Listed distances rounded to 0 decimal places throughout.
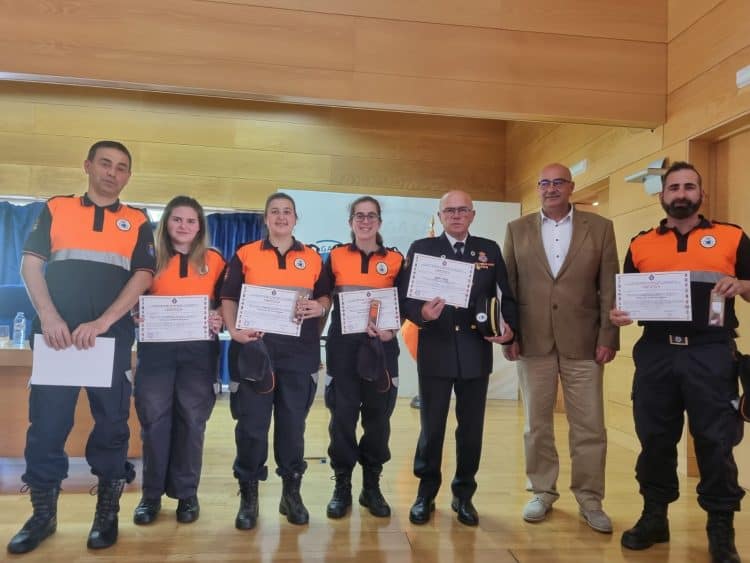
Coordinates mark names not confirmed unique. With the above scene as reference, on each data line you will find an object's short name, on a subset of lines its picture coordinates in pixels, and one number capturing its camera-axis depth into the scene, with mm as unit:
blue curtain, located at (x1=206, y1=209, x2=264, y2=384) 6645
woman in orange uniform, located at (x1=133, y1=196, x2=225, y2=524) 2475
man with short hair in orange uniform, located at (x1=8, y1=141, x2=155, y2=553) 2260
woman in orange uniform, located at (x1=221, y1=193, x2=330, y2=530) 2506
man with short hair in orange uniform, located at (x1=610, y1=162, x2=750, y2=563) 2225
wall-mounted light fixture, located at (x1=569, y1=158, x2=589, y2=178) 4891
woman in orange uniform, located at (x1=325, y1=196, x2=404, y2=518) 2625
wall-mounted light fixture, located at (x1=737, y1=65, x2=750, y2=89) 3082
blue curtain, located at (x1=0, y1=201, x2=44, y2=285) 6266
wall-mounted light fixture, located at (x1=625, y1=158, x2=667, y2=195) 3725
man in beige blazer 2691
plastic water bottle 3844
